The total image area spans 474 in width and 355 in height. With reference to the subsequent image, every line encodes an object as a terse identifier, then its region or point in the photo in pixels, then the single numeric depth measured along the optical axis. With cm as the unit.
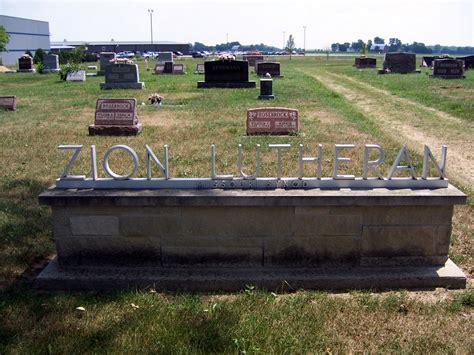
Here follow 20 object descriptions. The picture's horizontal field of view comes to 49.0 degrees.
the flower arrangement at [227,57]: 2333
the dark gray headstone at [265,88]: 1833
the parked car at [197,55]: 8781
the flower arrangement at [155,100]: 1717
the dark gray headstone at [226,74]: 2327
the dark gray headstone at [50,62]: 3809
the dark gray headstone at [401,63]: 3381
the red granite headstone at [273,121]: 1130
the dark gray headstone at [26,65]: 4008
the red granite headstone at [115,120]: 1158
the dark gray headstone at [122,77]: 2300
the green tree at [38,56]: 4888
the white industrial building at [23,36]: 8519
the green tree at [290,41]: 14224
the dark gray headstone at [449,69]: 2747
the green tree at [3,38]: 5516
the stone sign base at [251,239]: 437
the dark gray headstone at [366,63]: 4178
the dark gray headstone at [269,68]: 3103
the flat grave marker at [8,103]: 1642
